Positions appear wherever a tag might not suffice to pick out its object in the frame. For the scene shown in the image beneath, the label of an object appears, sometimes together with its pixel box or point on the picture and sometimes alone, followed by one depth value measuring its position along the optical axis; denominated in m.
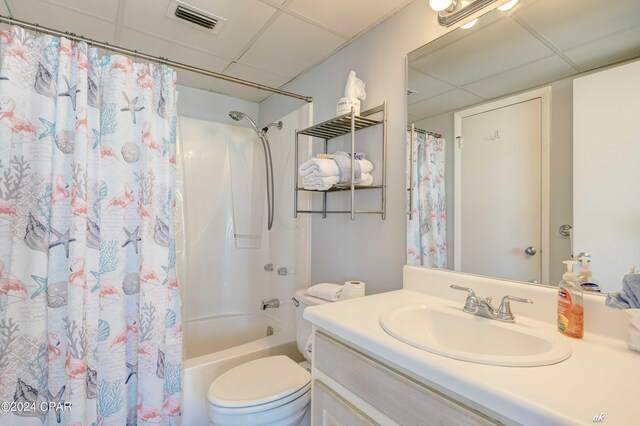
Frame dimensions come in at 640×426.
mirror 0.78
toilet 1.09
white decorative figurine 1.43
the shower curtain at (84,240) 1.10
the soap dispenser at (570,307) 0.76
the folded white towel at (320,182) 1.37
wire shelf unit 1.37
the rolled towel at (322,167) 1.36
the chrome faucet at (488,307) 0.87
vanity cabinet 0.60
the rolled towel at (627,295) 0.67
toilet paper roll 1.34
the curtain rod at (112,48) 1.10
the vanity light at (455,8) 1.06
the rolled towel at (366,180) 1.41
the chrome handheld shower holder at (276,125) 2.17
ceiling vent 1.34
